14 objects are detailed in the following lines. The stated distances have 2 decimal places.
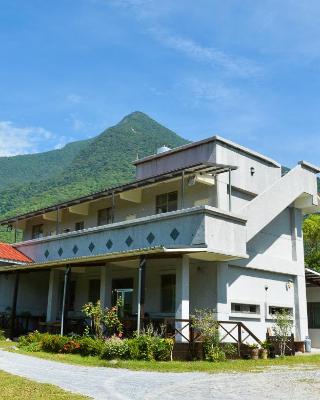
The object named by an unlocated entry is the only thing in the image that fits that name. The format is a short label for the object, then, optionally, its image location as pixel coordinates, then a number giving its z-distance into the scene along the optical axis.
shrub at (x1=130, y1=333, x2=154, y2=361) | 15.45
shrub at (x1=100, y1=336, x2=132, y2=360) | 15.55
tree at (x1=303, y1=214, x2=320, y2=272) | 39.50
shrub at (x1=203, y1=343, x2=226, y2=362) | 16.16
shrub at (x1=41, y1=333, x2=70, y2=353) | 17.84
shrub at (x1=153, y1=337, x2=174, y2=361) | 15.70
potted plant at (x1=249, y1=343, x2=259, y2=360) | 17.59
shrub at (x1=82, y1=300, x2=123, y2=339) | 18.22
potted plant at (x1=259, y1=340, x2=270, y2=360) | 17.88
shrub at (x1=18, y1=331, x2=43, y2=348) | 19.22
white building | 18.98
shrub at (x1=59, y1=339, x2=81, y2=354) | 17.45
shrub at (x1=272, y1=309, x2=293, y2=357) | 18.80
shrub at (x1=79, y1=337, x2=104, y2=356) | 16.56
